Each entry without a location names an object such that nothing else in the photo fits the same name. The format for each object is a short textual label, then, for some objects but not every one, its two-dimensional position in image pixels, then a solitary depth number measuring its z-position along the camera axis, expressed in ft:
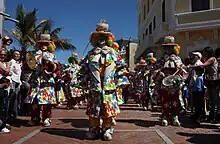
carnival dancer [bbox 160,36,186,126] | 17.89
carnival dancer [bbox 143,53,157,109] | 28.80
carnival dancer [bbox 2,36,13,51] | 17.79
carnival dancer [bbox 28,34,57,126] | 17.39
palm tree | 59.29
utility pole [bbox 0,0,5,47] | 20.33
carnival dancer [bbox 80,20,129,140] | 14.17
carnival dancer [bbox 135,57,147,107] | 30.74
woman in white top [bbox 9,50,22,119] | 17.79
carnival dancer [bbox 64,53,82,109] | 29.47
